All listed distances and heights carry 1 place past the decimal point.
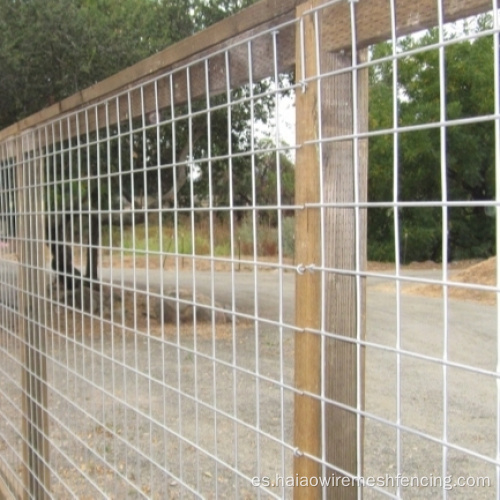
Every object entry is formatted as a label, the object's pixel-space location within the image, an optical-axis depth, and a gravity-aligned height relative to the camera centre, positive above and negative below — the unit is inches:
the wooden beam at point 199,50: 53.6 +16.6
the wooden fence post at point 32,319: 108.3 -17.9
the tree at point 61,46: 366.6 +99.9
